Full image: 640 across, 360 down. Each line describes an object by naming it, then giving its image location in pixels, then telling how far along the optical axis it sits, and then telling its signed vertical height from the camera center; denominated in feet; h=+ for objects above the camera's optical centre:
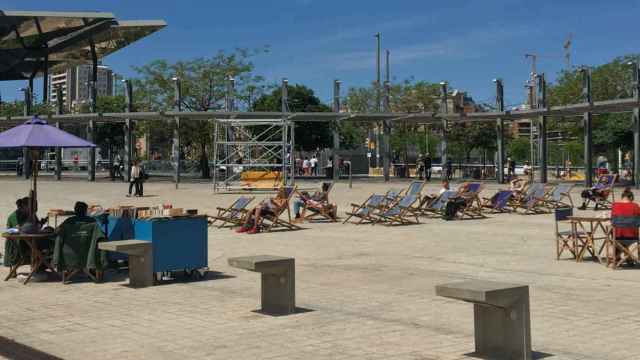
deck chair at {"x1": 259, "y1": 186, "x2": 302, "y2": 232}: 49.26 -3.28
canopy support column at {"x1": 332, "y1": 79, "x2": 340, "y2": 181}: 119.96 +6.91
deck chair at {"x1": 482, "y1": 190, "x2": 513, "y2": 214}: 60.85 -2.58
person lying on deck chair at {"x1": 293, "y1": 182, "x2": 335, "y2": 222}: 55.88 -2.17
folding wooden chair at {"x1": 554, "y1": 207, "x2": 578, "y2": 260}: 34.40 -3.12
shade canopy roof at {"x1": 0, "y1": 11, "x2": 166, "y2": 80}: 149.07 +29.19
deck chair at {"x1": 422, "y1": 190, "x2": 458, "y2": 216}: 57.98 -2.54
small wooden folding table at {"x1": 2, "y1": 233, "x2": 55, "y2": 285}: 29.96 -2.97
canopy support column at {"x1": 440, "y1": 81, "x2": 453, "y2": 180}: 118.21 +6.86
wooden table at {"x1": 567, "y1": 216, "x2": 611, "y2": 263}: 33.19 -3.02
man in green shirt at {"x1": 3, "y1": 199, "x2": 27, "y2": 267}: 31.04 -2.90
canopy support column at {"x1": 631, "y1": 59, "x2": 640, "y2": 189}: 93.50 +6.07
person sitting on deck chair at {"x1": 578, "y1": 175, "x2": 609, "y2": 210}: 64.90 -2.08
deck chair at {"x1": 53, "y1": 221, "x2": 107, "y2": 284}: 29.32 -3.00
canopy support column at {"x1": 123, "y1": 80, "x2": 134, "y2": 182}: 125.39 +6.63
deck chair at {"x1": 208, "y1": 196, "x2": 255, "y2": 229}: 50.58 -2.96
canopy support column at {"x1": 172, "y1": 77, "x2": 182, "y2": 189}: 108.59 +5.66
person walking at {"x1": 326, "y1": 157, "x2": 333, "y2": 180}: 138.00 -0.02
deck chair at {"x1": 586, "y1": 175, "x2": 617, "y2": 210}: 64.90 -2.34
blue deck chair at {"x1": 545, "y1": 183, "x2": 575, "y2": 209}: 62.23 -2.10
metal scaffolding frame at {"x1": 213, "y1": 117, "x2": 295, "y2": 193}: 89.35 +1.77
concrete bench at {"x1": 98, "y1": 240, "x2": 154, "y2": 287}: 28.30 -3.44
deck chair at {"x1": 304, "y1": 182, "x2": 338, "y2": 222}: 55.62 -2.89
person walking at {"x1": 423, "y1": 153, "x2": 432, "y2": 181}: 124.58 +0.75
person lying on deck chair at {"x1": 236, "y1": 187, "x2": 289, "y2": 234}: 48.34 -2.84
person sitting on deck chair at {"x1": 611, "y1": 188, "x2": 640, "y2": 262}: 31.37 -1.85
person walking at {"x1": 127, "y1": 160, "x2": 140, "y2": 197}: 82.84 -0.53
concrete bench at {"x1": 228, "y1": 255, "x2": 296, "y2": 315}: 23.30 -3.55
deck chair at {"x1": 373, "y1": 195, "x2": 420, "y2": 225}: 53.11 -2.95
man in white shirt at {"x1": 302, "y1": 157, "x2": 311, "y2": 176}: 150.20 +0.80
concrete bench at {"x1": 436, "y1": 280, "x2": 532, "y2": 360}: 17.42 -3.48
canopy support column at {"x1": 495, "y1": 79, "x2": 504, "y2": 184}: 115.24 +5.14
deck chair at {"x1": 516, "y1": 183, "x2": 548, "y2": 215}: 60.75 -2.43
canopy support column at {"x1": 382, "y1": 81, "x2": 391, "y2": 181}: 126.11 +4.96
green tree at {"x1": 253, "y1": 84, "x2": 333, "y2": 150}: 181.68 +9.99
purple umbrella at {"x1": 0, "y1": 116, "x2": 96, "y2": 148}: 31.58 +1.50
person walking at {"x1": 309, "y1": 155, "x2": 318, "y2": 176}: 151.02 +1.20
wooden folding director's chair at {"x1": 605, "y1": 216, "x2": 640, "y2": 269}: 31.48 -3.16
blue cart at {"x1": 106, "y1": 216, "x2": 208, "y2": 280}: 29.19 -2.68
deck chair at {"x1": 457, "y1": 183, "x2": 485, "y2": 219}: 57.82 -2.47
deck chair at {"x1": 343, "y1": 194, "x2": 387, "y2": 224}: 54.13 -2.75
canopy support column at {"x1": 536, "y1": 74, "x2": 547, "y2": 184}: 106.22 +5.87
